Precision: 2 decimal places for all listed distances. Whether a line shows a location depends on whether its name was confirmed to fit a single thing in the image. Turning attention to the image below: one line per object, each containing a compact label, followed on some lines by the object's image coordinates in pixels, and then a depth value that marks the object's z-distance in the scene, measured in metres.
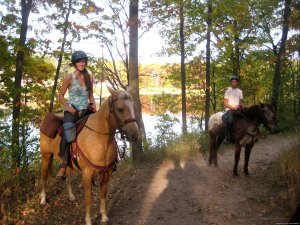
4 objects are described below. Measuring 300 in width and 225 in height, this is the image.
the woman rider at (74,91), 5.52
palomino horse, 4.85
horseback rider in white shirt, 8.70
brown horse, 8.03
